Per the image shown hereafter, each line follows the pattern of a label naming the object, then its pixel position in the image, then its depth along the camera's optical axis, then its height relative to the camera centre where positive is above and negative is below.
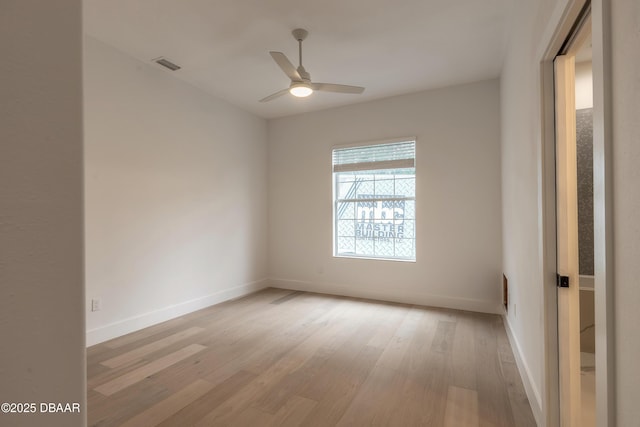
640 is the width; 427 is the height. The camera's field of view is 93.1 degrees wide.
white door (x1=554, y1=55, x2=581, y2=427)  1.53 -0.11
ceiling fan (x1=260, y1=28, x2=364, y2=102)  2.57 +1.25
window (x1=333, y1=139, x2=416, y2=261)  4.25 +0.19
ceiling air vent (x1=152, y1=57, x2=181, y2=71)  3.22 +1.66
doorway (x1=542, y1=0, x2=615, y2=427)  1.47 -0.05
